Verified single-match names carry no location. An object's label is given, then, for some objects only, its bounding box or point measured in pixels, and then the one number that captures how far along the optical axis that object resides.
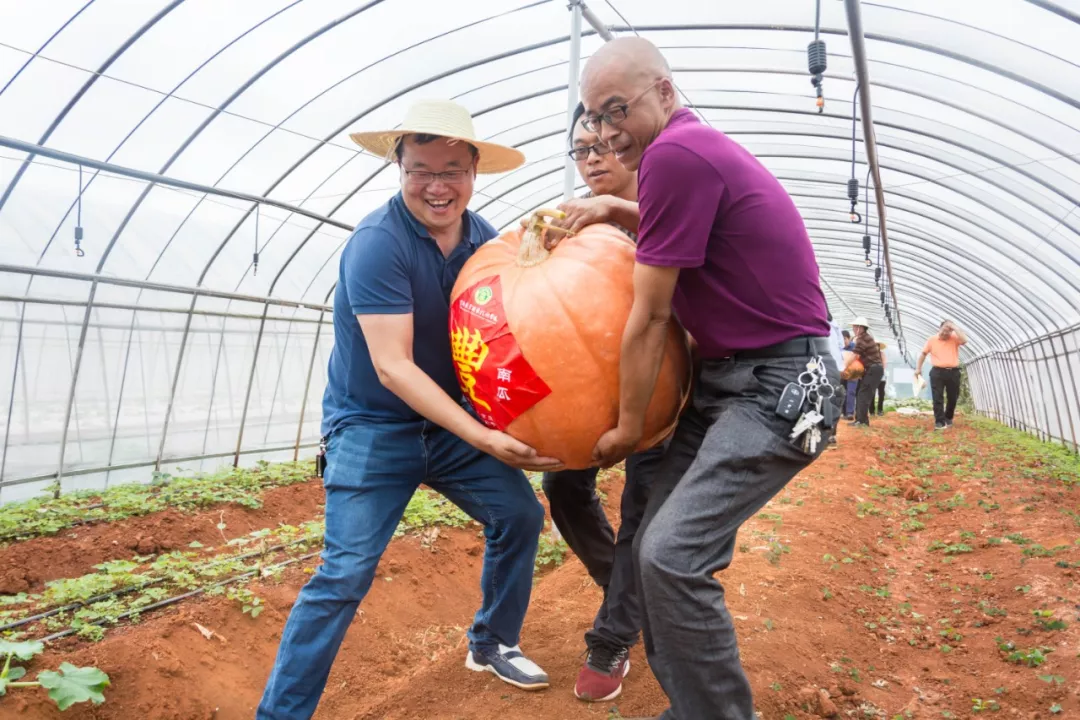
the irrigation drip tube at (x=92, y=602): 4.24
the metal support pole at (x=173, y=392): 11.01
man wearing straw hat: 2.87
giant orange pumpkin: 2.66
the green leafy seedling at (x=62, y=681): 3.15
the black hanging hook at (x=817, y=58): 6.76
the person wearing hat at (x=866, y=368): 15.20
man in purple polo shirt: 2.34
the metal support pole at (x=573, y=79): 5.90
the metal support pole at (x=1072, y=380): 13.44
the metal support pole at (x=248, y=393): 12.16
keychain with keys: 2.45
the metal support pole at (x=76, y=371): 9.72
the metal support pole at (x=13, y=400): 9.38
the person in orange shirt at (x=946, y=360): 15.11
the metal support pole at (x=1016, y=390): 20.23
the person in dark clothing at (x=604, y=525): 3.25
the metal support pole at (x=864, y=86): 6.33
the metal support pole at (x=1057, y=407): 14.72
